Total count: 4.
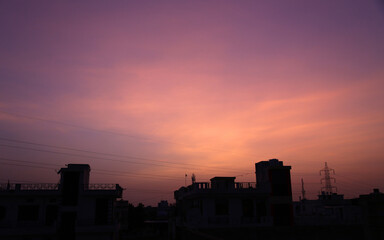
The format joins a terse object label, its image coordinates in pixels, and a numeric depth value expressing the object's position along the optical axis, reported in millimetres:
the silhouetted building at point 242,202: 44562
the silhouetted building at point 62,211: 42125
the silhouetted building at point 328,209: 46812
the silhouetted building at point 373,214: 24047
